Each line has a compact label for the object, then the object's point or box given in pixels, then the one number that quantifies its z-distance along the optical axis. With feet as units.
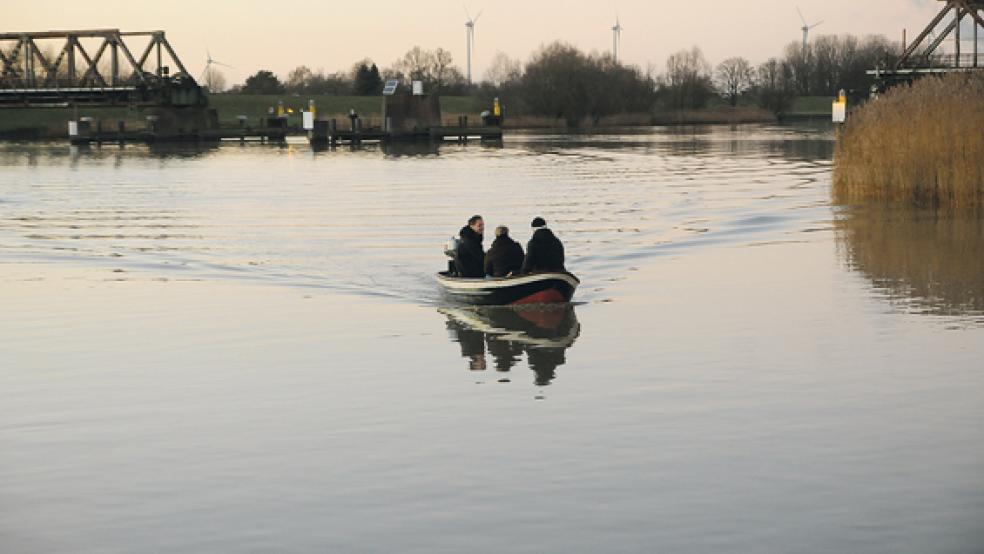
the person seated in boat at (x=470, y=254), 83.30
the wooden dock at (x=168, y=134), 381.60
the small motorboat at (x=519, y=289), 78.84
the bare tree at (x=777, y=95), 540.52
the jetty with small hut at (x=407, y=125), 378.73
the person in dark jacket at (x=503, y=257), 80.84
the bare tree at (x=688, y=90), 535.60
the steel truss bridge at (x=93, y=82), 389.80
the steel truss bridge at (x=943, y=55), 348.79
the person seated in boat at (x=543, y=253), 78.95
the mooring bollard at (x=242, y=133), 393.09
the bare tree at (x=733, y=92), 604.08
